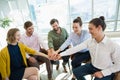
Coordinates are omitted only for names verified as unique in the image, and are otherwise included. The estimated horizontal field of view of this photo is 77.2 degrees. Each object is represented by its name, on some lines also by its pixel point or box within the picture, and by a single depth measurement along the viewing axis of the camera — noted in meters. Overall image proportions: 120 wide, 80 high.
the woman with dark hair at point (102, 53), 0.88
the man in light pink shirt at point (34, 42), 1.37
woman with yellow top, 1.08
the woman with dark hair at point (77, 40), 1.29
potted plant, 2.90
